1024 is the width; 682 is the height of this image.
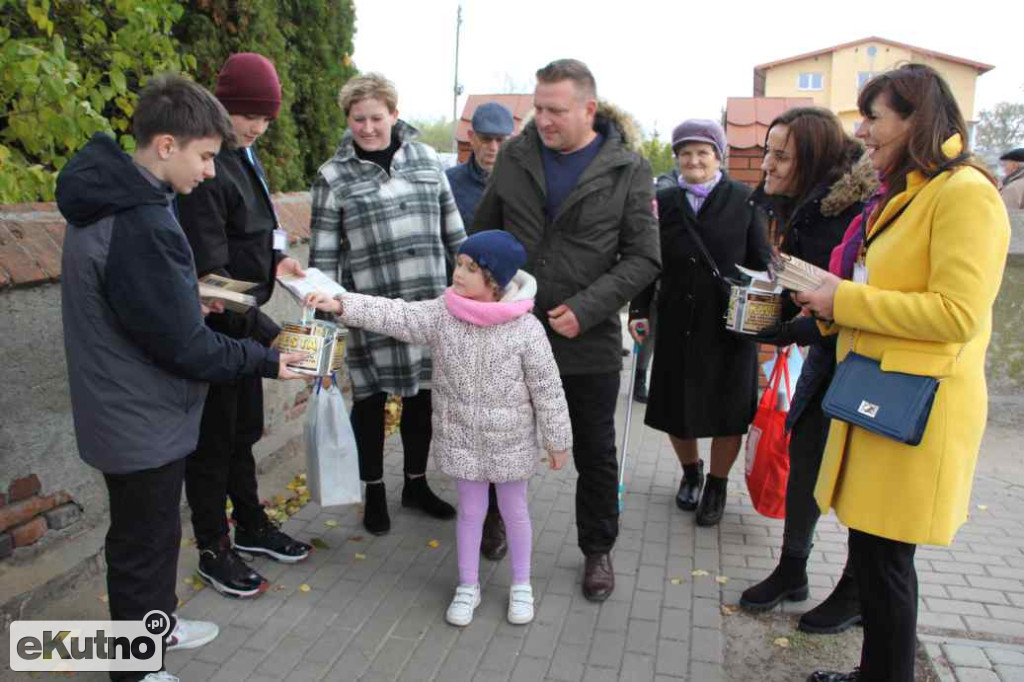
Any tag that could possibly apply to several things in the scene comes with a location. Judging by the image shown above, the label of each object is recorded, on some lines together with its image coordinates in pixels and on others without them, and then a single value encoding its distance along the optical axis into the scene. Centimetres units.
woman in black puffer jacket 318
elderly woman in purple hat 415
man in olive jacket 326
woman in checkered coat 382
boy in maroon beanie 312
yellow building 4697
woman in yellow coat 225
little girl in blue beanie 303
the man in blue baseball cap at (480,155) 507
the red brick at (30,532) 330
